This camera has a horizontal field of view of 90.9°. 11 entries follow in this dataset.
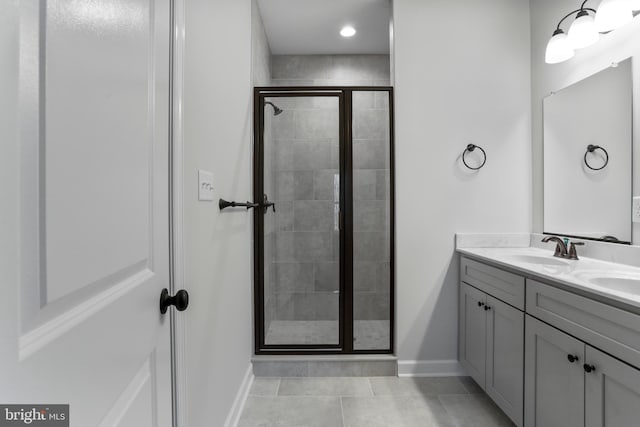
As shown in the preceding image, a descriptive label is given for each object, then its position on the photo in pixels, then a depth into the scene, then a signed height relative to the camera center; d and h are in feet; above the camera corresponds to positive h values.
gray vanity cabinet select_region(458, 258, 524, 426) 5.24 -2.40
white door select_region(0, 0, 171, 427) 1.22 +0.00
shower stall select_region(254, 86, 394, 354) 7.57 -0.27
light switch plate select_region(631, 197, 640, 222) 5.25 -0.02
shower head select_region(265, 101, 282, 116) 7.64 +2.43
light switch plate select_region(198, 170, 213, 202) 3.95 +0.31
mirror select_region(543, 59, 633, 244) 5.49 +1.01
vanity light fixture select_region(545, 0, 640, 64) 5.09 +3.23
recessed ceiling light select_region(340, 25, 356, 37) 9.18 +5.28
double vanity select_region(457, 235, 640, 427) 3.49 -1.81
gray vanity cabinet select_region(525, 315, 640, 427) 3.41 -2.19
